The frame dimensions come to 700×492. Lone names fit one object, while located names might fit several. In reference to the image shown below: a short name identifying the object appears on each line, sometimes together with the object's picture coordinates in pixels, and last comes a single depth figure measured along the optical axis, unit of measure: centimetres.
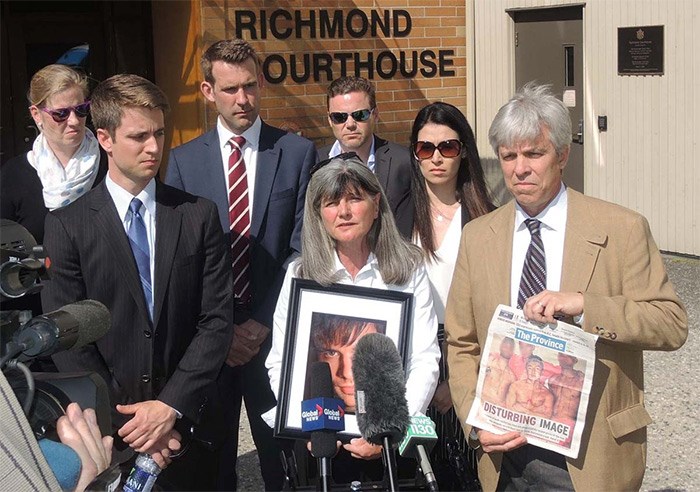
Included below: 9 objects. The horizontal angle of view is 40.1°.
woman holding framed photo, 378
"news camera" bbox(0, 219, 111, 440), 212
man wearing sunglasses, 525
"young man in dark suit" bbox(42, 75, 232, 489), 385
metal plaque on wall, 1002
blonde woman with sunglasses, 461
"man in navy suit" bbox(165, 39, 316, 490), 454
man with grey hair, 321
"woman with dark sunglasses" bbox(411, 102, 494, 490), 420
